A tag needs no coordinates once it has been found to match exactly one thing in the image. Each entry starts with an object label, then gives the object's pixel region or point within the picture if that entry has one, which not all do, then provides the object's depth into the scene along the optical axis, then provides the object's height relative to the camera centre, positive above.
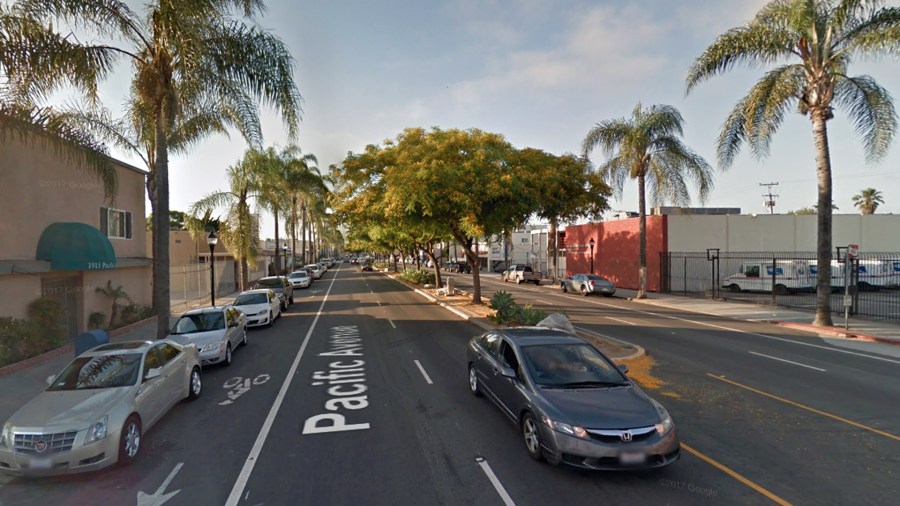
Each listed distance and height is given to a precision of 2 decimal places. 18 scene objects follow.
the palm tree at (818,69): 15.32 +6.54
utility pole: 68.19 +6.99
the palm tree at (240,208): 30.47 +2.89
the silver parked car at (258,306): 17.30 -2.19
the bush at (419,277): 39.78 -2.52
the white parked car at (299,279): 38.06 -2.44
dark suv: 23.19 -1.98
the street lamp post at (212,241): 19.45 +0.42
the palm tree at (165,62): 10.20 +4.91
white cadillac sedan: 5.45 -2.14
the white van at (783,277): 28.00 -1.81
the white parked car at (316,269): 50.22 -2.30
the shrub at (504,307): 15.20 -2.01
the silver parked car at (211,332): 10.86 -2.08
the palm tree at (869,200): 61.16 +6.47
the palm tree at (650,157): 25.58 +5.30
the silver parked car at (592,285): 29.86 -2.41
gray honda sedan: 5.08 -1.96
